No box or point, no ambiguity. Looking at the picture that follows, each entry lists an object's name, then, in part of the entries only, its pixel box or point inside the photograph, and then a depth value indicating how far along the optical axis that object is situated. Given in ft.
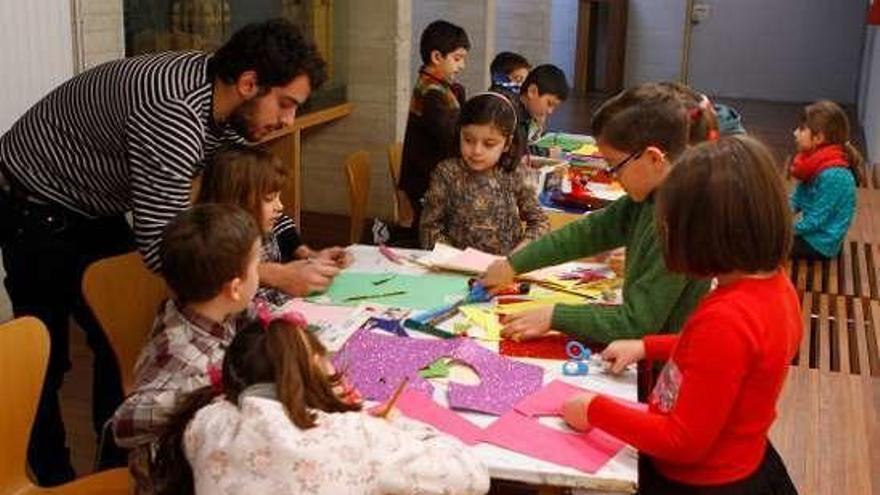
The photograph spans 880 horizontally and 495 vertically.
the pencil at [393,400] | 5.69
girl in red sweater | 5.23
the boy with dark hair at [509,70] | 16.20
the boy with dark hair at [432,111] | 13.73
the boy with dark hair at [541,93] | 14.88
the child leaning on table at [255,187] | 8.04
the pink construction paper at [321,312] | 7.55
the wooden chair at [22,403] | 6.63
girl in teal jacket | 16.48
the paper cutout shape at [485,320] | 7.34
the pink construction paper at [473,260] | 8.84
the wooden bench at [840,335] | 12.80
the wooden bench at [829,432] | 10.05
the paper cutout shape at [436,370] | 6.63
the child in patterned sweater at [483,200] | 10.40
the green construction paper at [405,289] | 8.04
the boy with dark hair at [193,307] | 6.17
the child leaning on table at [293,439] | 4.60
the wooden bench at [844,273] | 15.87
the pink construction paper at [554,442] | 5.63
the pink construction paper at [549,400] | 6.15
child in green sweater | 6.99
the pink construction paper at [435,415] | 5.89
